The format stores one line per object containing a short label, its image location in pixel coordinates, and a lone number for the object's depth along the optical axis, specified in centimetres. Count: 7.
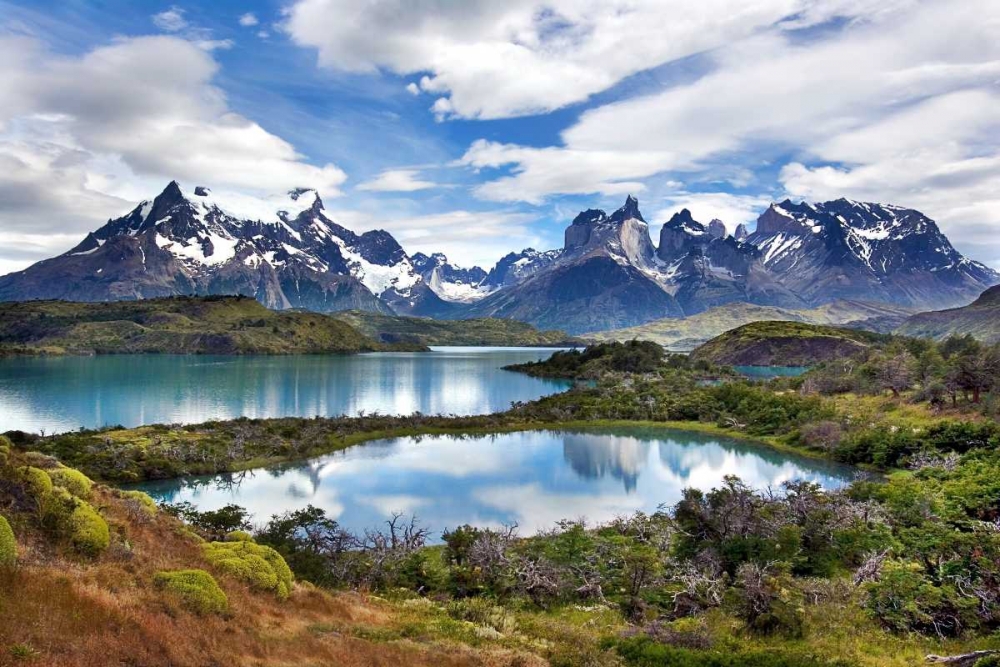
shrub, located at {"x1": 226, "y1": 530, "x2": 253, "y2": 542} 2817
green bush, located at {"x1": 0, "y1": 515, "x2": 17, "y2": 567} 1492
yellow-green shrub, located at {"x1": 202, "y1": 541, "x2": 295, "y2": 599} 2303
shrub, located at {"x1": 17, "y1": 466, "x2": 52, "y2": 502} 1914
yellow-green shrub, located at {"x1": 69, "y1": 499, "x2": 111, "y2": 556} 1870
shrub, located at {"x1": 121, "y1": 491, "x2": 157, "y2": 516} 2637
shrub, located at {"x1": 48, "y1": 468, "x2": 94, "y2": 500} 2122
